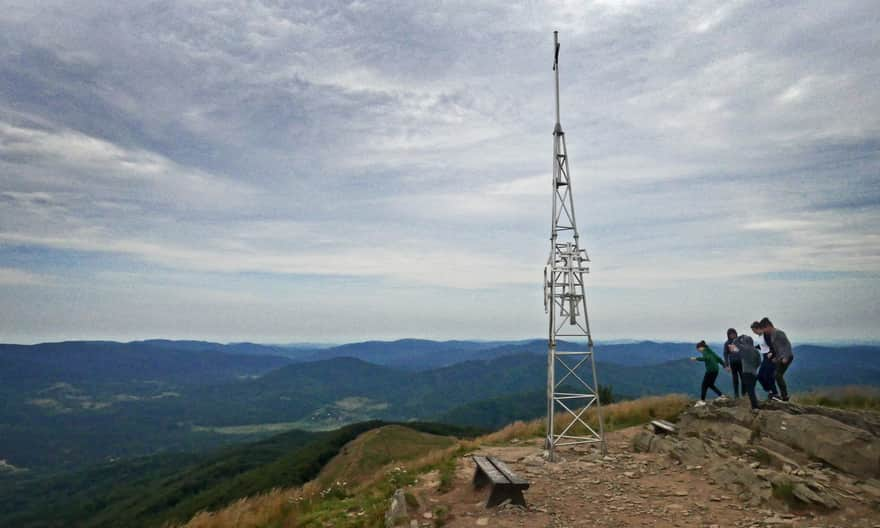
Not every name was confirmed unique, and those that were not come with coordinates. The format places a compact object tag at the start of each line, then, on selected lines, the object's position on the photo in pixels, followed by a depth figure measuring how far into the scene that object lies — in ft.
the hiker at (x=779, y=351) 46.88
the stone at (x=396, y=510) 32.37
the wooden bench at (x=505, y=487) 34.35
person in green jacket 55.31
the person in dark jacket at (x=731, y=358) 52.54
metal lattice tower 47.47
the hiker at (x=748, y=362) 46.78
